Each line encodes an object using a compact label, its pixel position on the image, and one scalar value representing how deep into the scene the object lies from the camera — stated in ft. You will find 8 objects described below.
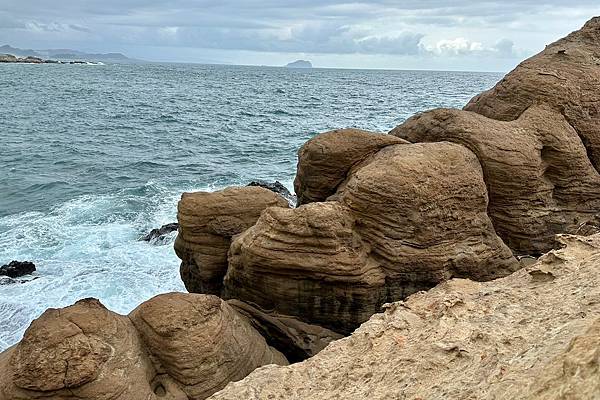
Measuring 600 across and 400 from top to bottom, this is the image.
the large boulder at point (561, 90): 39.88
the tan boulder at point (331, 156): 37.24
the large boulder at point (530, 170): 36.04
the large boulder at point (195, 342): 27.35
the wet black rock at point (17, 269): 52.95
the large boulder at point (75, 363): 24.98
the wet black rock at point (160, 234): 61.26
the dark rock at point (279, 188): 75.00
